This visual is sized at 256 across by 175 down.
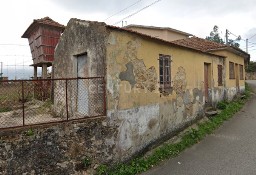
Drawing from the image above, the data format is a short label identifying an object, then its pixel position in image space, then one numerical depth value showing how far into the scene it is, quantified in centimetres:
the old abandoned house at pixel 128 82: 475
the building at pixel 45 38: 859
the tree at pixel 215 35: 4564
